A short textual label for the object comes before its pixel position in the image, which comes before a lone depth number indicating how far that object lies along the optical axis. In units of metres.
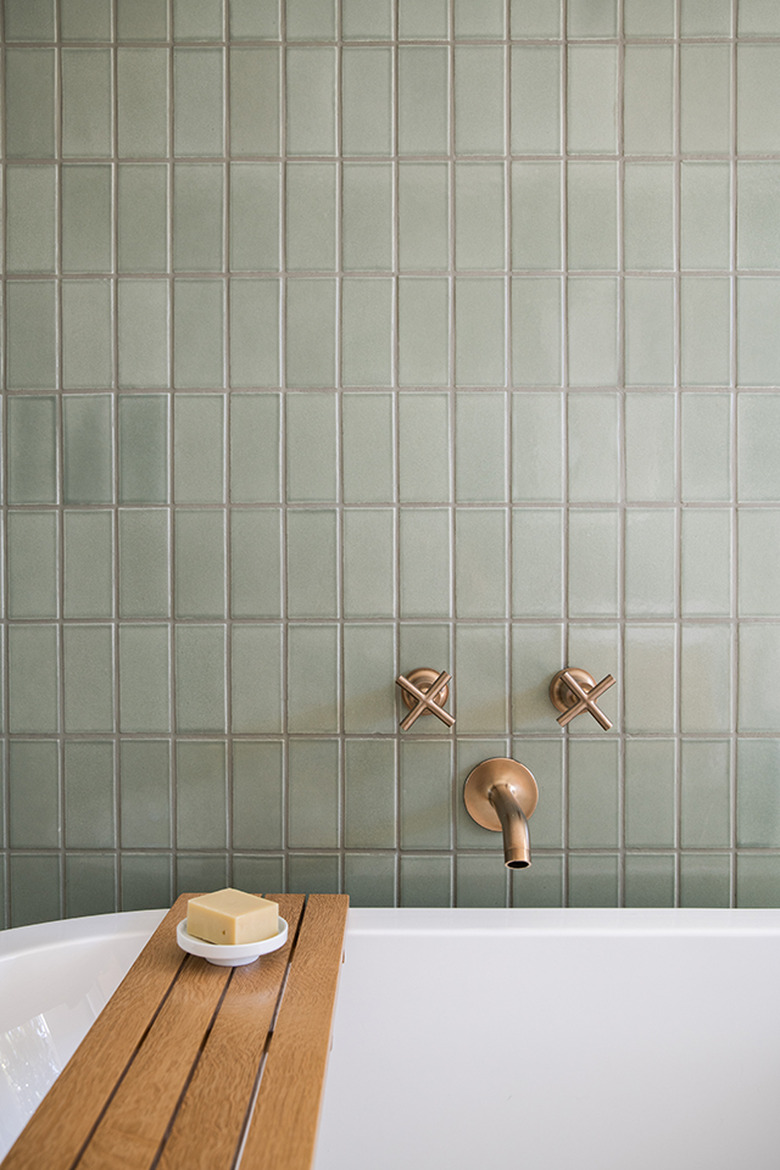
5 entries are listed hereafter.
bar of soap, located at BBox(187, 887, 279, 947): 0.97
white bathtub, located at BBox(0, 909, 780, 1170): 1.10
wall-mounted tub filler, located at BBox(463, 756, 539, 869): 1.25
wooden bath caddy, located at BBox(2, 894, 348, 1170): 0.66
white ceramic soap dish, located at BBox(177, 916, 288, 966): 0.96
